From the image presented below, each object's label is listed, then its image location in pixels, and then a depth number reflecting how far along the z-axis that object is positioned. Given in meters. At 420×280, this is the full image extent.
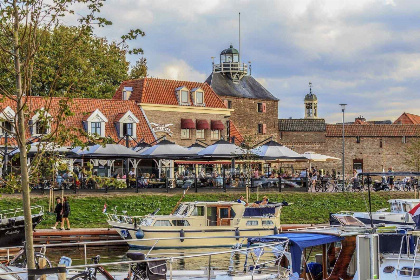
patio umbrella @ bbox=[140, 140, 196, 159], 46.69
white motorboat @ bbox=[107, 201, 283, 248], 34.97
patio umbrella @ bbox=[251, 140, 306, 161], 49.28
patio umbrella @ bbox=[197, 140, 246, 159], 47.81
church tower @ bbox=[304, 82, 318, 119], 97.50
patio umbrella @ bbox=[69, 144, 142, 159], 43.41
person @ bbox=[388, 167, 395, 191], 54.78
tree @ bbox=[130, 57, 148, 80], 76.94
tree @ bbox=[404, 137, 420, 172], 68.88
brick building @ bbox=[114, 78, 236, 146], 63.38
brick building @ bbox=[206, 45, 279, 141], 81.38
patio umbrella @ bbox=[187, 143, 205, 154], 49.34
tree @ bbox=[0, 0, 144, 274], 13.21
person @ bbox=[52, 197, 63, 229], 36.47
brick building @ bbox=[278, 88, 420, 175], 86.06
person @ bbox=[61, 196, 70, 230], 36.28
